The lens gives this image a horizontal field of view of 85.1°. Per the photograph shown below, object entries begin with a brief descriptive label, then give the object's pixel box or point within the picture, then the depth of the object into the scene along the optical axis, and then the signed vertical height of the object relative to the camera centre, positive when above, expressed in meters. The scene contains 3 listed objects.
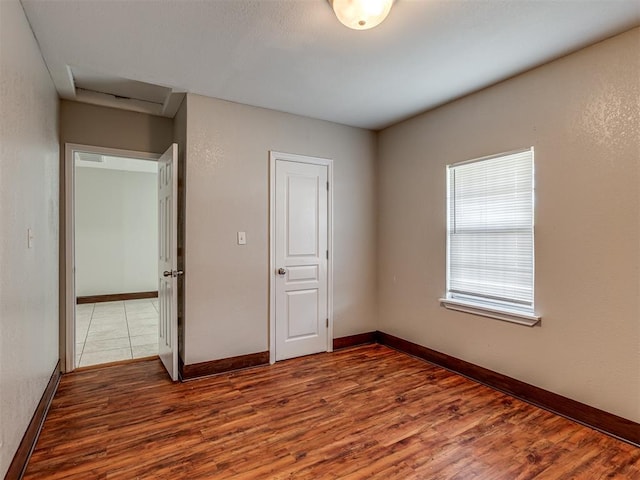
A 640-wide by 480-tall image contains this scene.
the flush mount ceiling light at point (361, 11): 1.79 +1.19
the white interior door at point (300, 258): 3.55 -0.21
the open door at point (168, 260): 2.96 -0.20
